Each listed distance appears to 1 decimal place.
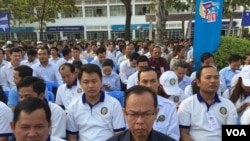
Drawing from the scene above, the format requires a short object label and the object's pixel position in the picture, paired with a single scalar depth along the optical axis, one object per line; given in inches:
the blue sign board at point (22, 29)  1753.4
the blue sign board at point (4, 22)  482.4
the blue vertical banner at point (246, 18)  435.1
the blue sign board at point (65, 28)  1787.9
